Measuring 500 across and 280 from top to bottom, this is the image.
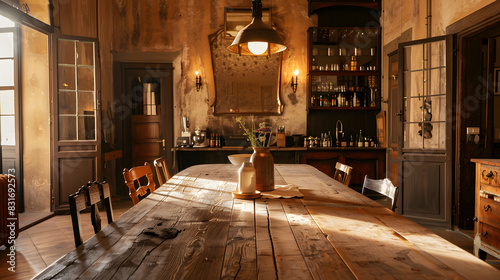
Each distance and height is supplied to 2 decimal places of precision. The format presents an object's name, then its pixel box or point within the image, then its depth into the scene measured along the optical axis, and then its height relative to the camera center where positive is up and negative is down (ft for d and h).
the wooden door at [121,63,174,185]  21.56 +0.70
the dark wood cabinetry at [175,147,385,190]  19.88 -1.35
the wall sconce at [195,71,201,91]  21.35 +3.18
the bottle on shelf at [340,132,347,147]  20.93 -0.42
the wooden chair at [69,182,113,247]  4.86 -1.00
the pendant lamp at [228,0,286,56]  8.22 +2.29
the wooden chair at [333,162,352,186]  9.12 -1.00
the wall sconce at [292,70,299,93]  21.35 +3.13
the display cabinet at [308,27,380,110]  20.89 +4.10
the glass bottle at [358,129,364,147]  21.01 -0.42
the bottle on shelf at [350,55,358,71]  20.86 +4.00
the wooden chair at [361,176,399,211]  6.63 -1.13
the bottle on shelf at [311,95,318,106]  21.04 +1.91
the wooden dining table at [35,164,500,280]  3.23 -1.24
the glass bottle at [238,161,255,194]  6.76 -0.87
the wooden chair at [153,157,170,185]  10.40 -0.90
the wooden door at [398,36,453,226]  14.19 -0.19
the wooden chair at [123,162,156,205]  7.50 -0.96
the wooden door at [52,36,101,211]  16.48 +0.76
